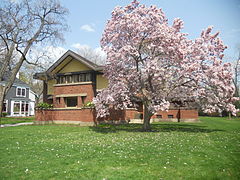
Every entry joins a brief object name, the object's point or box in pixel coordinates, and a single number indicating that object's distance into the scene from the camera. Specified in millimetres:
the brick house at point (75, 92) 22203
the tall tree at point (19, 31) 22500
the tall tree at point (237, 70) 42656
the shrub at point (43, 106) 22641
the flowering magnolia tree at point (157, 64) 13648
